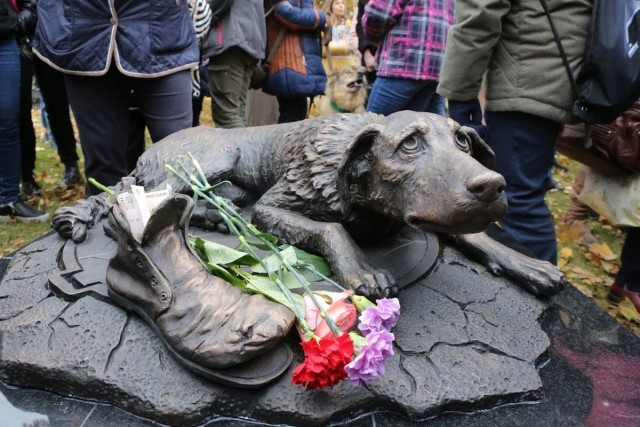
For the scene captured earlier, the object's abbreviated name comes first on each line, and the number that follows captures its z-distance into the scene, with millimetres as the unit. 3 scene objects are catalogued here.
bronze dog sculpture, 1426
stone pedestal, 1318
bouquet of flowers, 1150
